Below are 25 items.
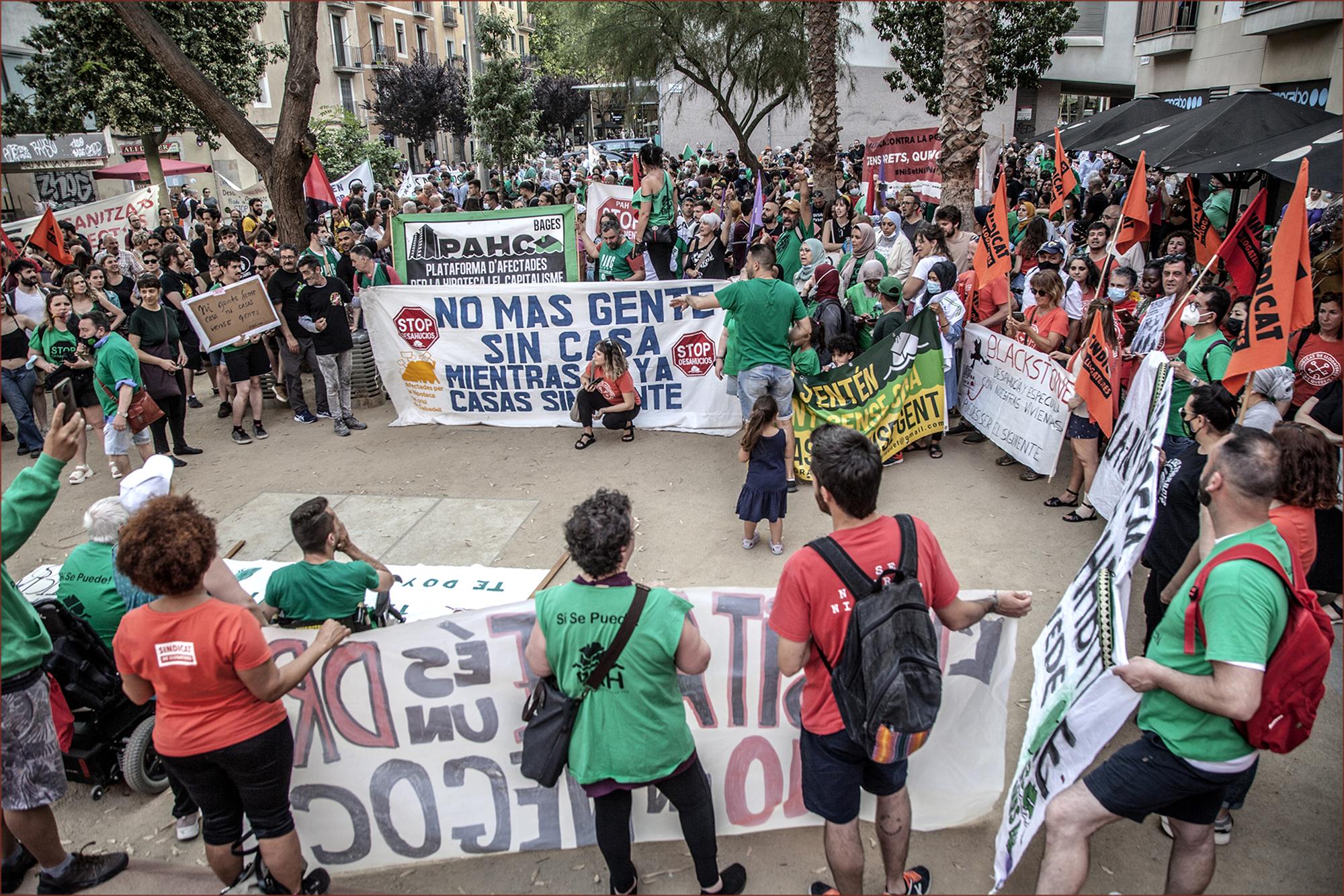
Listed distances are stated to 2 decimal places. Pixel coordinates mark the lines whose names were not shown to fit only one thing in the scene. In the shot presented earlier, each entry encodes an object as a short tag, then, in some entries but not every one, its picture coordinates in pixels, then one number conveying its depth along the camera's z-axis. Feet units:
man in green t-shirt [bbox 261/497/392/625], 12.08
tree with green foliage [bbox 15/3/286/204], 66.90
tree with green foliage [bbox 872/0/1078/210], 80.53
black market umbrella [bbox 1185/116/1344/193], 24.08
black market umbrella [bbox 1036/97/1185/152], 43.65
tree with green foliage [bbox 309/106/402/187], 84.99
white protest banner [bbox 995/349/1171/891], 10.06
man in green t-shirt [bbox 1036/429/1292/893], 8.27
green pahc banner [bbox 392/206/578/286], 29.17
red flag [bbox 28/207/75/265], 35.55
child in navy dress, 19.13
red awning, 83.97
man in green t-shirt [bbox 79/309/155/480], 24.12
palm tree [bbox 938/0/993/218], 34.47
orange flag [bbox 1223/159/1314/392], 15.83
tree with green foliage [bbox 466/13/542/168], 83.61
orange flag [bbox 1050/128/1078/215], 35.12
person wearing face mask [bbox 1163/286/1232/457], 17.53
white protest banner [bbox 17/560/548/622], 17.74
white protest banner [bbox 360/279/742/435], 27.78
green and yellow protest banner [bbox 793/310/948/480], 23.88
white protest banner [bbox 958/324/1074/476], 22.34
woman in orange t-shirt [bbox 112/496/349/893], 9.43
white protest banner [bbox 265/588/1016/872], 11.46
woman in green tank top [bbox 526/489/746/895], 9.39
